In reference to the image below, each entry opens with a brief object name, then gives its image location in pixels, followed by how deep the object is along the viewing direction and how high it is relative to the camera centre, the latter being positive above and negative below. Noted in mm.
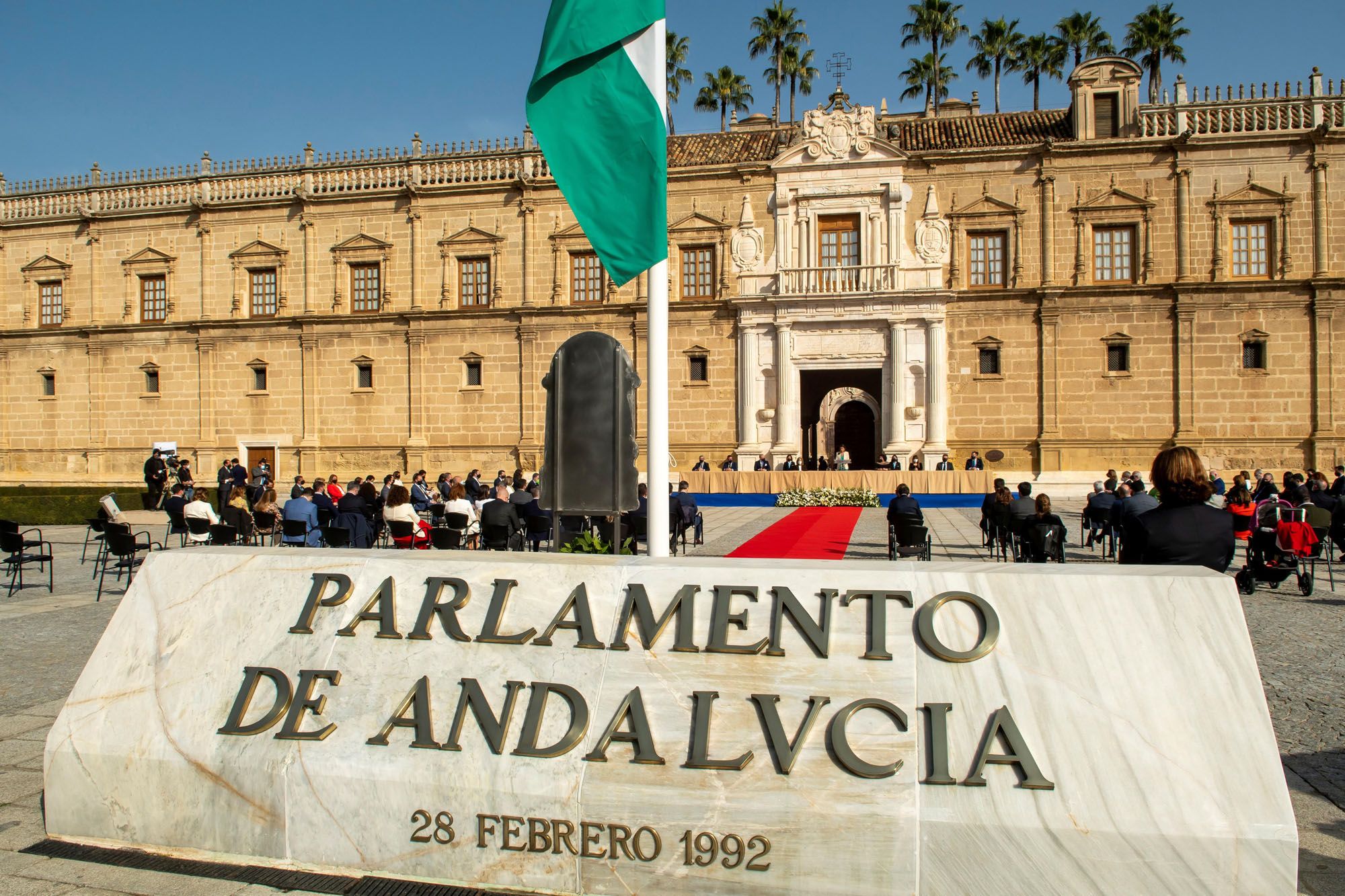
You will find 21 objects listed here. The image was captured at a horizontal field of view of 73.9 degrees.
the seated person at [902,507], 10891 -817
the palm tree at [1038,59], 40531 +17543
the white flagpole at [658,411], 5262 +200
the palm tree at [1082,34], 39656 +18169
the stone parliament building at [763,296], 24531 +4590
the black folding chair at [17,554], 10023 -1220
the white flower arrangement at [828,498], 21219 -1321
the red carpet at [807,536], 12844 -1576
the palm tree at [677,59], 44875 +19523
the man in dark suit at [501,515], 10898 -862
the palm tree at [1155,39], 36562 +16598
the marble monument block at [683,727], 2812 -999
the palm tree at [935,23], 42188 +19908
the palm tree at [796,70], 44281 +18657
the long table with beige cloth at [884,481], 21719 -940
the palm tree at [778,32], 43781 +20248
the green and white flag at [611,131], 5527 +1963
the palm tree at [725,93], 45094 +17874
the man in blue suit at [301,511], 11461 -837
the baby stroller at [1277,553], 9148 -1204
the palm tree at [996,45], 41688 +18694
